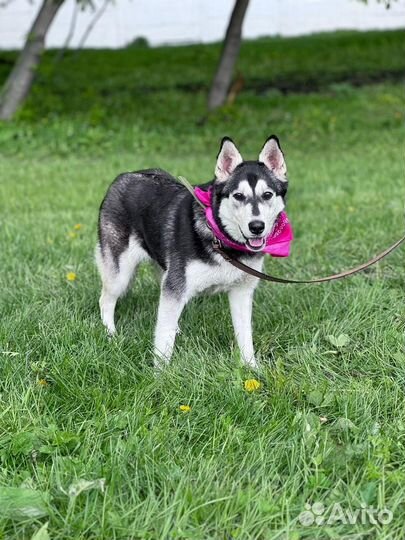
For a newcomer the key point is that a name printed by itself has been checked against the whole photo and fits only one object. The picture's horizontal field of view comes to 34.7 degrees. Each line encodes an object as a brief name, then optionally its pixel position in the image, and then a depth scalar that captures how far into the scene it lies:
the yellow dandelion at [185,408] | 2.69
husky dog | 3.04
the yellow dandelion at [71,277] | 4.31
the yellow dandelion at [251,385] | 2.79
